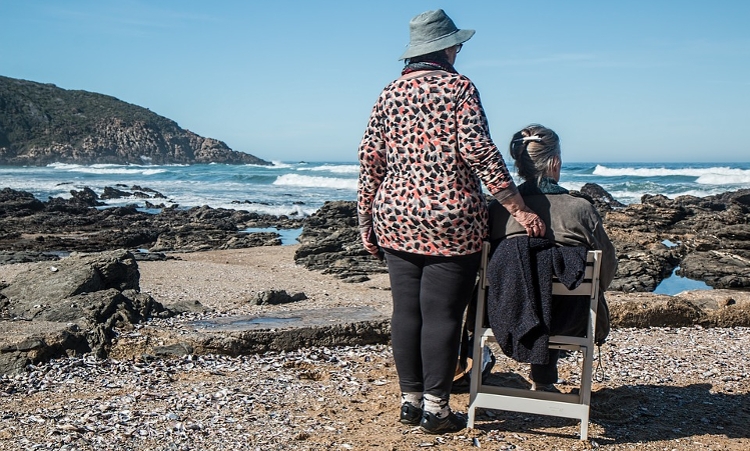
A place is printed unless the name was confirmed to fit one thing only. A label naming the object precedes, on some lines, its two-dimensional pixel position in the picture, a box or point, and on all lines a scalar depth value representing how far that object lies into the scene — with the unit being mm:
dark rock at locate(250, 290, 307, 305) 7766
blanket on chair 3352
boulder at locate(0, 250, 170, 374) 4770
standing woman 3299
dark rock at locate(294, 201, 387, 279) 11773
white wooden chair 3395
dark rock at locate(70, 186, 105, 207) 28083
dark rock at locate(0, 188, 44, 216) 21844
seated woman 3436
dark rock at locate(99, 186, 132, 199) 32000
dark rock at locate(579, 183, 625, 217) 28391
